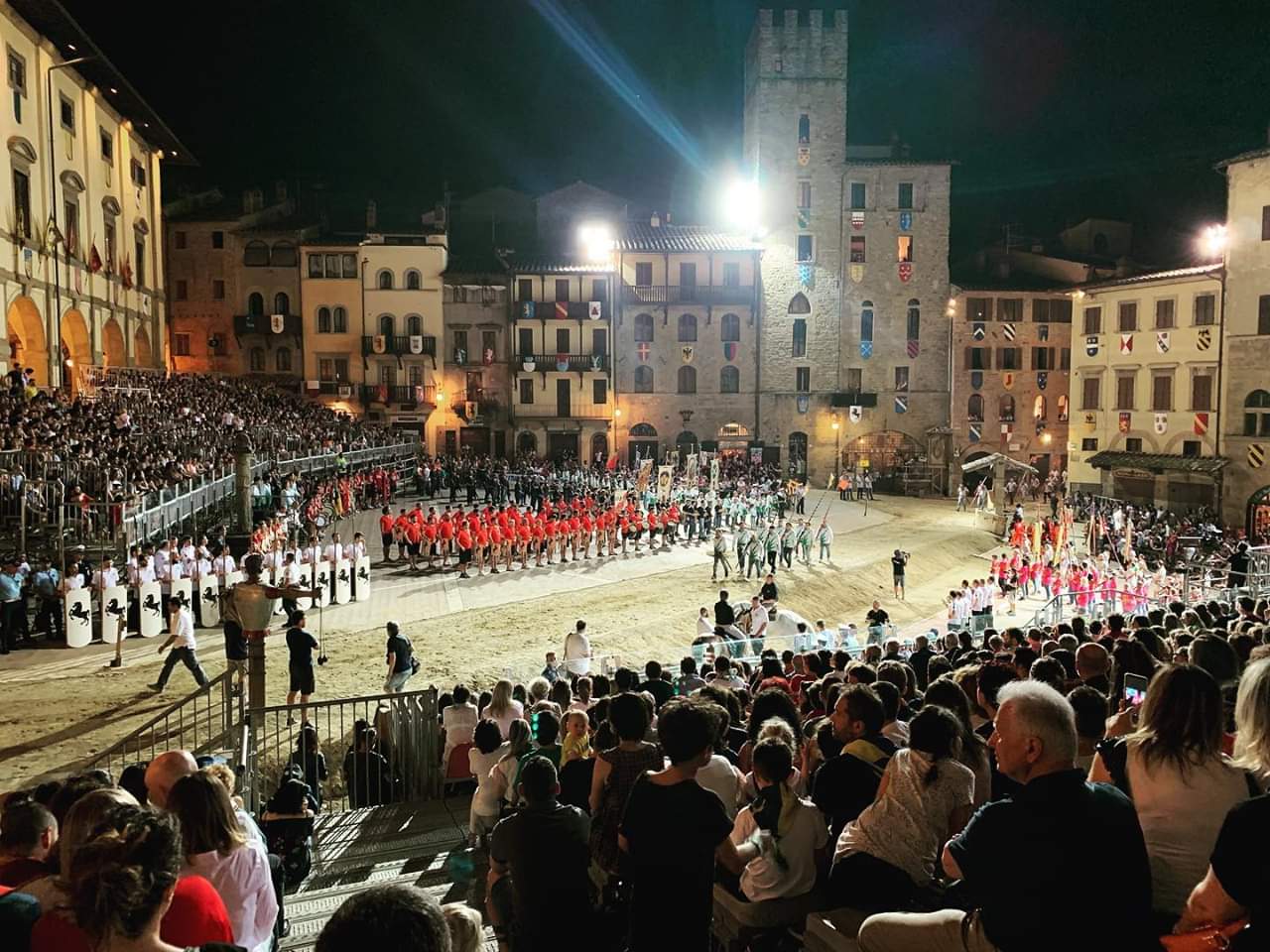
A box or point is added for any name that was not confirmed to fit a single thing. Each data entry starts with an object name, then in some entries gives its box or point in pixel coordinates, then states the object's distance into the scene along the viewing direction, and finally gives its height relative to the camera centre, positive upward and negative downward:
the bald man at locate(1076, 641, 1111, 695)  7.23 -2.06
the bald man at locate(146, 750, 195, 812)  4.46 -1.78
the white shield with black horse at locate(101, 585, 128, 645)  17.19 -3.79
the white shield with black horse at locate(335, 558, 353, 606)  21.14 -4.14
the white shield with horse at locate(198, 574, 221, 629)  18.56 -3.97
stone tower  53.12 +11.16
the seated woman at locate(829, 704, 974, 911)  4.14 -1.91
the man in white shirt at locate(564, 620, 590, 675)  14.97 -4.10
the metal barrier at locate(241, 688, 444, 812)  9.82 -3.85
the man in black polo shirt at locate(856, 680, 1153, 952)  2.95 -1.46
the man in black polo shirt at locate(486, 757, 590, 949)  4.32 -2.17
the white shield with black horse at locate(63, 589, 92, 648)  16.83 -3.92
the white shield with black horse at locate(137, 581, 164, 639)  17.66 -3.98
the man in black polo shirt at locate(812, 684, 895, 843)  4.69 -1.86
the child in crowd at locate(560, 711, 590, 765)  6.59 -2.40
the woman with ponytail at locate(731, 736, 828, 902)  4.43 -2.08
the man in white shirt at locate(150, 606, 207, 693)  14.34 -3.82
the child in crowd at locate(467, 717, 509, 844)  7.24 -3.07
